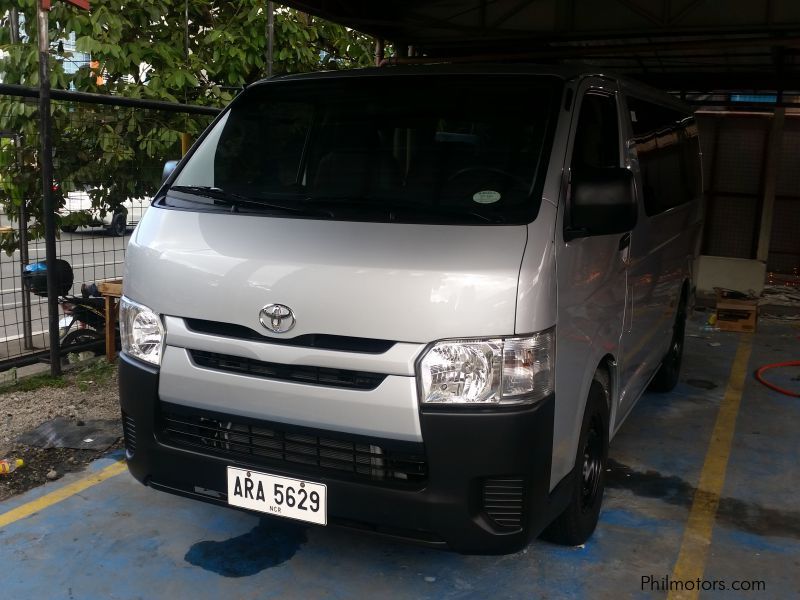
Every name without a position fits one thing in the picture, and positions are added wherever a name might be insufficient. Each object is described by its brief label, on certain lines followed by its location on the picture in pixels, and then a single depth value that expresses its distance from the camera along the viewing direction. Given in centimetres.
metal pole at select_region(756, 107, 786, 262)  1040
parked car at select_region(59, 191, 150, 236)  625
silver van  261
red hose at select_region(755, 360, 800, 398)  599
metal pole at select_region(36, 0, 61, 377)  504
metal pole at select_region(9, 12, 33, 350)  584
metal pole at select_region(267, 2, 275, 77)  807
